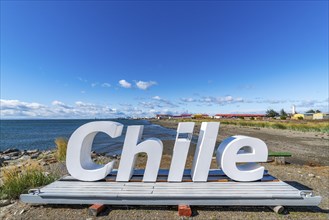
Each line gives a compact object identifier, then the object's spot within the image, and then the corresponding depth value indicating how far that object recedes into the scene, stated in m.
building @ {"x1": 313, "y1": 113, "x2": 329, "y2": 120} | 78.59
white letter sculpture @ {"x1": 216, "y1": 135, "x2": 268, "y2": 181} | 5.84
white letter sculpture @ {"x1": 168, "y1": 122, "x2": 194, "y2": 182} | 5.89
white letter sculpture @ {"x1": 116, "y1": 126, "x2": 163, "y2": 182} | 5.90
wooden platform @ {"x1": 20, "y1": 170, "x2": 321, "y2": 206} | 4.82
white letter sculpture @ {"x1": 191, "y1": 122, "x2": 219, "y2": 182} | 5.87
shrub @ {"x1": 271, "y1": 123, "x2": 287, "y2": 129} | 38.84
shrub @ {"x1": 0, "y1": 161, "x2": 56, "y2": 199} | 6.09
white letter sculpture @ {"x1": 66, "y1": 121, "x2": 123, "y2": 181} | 5.96
